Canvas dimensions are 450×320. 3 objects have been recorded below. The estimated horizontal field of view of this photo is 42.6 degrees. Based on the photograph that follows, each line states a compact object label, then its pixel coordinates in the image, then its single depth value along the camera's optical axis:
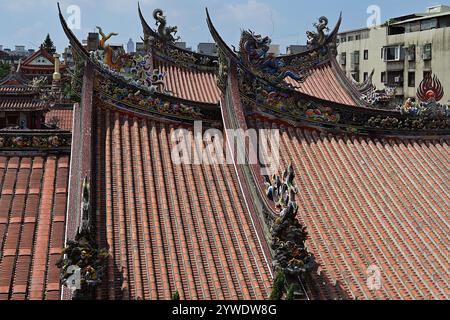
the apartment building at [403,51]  46.91
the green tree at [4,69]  75.56
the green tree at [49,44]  87.71
